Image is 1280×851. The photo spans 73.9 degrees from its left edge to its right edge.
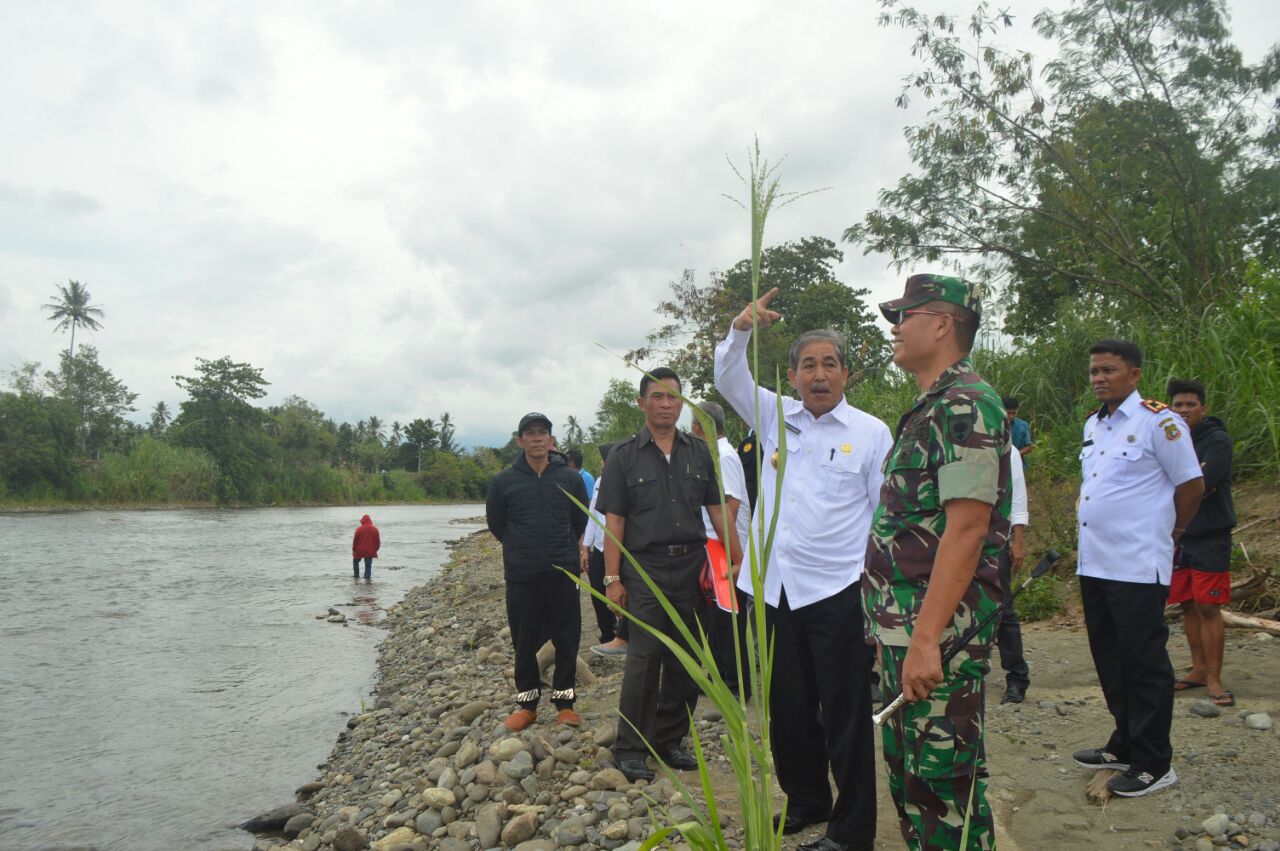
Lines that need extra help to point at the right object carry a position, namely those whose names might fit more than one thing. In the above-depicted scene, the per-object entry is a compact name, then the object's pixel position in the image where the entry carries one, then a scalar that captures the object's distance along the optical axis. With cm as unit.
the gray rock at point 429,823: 431
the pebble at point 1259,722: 405
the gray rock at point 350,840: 435
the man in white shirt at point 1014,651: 496
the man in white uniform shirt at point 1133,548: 336
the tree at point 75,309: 6234
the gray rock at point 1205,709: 434
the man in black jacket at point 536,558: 503
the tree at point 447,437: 9775
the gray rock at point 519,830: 383
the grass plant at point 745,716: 142
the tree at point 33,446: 4312
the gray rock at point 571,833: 367
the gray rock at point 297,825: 516
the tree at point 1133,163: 1028
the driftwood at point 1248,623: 564
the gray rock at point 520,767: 446
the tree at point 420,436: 9581
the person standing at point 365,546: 1865
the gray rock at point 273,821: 539
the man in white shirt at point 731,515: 460
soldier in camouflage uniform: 202
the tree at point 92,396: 5325
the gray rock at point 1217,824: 310
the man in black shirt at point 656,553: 409
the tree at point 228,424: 5472
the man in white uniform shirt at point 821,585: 304
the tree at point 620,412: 2514
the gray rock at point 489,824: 391
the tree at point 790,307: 2284
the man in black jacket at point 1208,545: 439
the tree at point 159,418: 6986
